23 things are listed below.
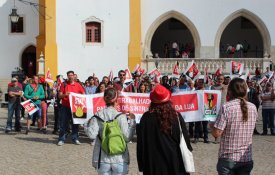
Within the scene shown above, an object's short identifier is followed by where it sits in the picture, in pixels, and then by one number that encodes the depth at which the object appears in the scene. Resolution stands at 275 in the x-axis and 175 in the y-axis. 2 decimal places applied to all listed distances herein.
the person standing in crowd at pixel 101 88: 15.27
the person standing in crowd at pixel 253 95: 17.02
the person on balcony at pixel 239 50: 36.22
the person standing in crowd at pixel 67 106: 14.45
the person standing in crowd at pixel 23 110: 21.31
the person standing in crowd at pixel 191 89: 15.18
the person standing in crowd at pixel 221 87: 14.80
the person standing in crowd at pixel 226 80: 15.75
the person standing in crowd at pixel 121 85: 15.30
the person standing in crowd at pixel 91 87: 16.64
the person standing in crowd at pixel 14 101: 17.05
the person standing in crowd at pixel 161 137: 6.14
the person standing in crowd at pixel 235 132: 6.45
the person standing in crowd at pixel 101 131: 6.91
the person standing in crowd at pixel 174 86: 15.92
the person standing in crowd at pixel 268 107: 16.36
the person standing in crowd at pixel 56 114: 16.76
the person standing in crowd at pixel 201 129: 14.67
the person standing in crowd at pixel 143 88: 14.73
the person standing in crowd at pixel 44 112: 17.27
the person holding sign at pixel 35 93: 16.86
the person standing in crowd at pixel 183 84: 16.10
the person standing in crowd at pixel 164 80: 19.06
